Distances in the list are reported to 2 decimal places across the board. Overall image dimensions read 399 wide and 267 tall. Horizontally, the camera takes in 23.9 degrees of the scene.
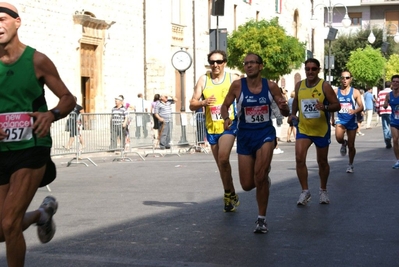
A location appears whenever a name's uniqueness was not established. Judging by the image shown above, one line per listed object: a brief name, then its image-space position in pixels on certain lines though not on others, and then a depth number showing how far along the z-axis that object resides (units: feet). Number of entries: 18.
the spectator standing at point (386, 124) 83.54
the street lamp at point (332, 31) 145.28
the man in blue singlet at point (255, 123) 31.09
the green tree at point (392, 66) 242.50
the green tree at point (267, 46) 143.23
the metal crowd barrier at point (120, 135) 65.26
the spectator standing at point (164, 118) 83.50
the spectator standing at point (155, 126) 81.45
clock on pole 94.43
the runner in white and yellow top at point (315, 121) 38.55
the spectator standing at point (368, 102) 131.44
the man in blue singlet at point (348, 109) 53.36
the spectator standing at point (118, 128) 73.10
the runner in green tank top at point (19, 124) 19.36
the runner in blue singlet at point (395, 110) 58.70
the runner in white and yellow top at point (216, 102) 35.55
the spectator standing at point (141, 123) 77.61
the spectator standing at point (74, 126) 64.74
